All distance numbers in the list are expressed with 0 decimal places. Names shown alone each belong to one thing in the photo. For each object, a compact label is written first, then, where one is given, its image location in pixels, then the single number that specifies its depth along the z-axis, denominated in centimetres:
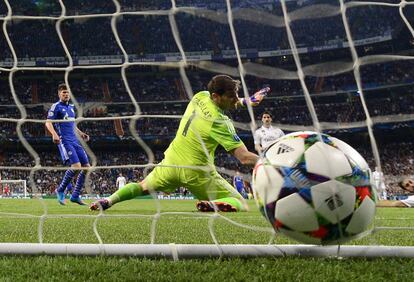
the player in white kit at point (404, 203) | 1022
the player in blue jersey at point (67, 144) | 745
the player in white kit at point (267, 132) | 809
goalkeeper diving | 425
